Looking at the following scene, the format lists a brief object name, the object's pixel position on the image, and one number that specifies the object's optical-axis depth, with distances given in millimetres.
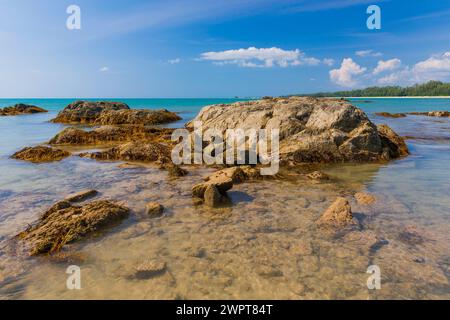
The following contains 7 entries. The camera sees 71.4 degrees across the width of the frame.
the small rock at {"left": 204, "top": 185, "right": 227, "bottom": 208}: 8258
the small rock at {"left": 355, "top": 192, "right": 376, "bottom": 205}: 8298
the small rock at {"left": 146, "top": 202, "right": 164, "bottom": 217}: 7594
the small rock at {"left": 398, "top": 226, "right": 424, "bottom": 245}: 6062
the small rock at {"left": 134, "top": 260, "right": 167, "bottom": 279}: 5016
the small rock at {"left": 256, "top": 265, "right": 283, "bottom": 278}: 5000
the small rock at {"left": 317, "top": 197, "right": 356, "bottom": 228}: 6797
